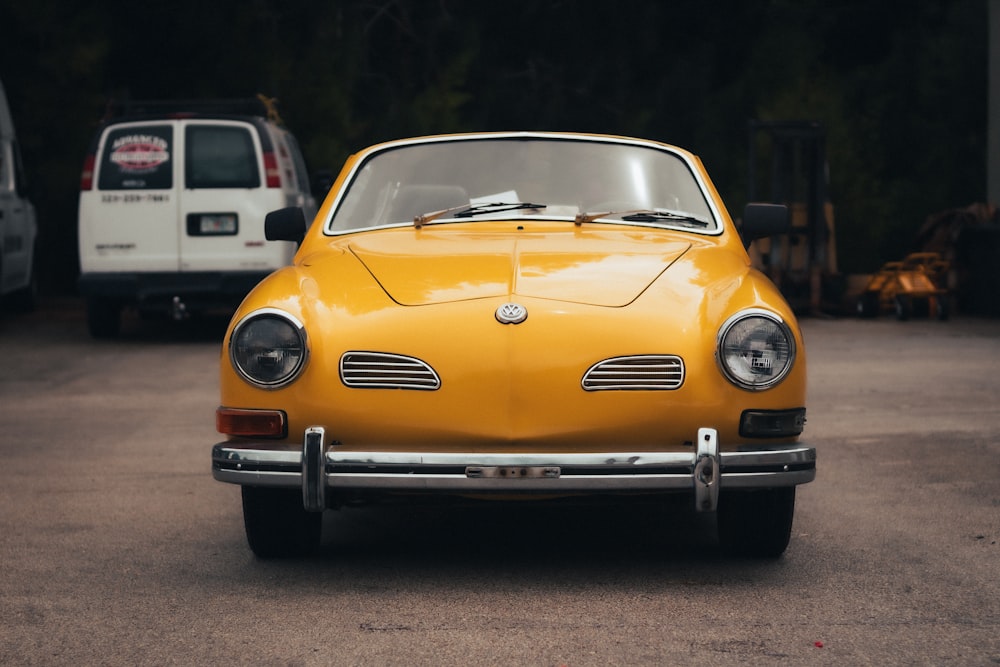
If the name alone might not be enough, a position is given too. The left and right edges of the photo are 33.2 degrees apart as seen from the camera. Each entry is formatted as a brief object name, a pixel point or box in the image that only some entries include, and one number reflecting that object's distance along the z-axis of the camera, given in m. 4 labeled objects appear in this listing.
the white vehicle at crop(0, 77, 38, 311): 16.44
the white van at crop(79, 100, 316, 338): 15.19
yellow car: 5.20
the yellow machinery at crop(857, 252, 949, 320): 18.34
